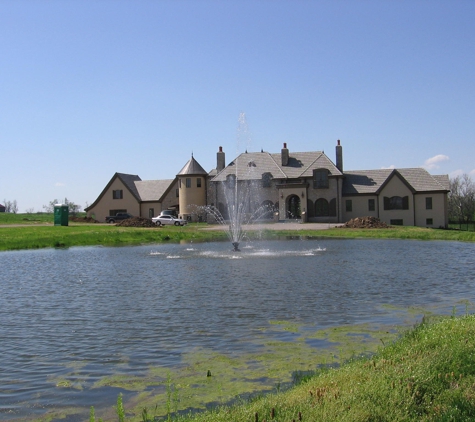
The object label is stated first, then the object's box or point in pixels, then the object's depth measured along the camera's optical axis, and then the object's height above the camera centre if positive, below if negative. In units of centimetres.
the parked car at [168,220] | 6444 +35
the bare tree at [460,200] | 9600 +319
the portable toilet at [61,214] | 6212 +127
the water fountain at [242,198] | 6450 +278
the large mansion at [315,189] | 6150 +359
